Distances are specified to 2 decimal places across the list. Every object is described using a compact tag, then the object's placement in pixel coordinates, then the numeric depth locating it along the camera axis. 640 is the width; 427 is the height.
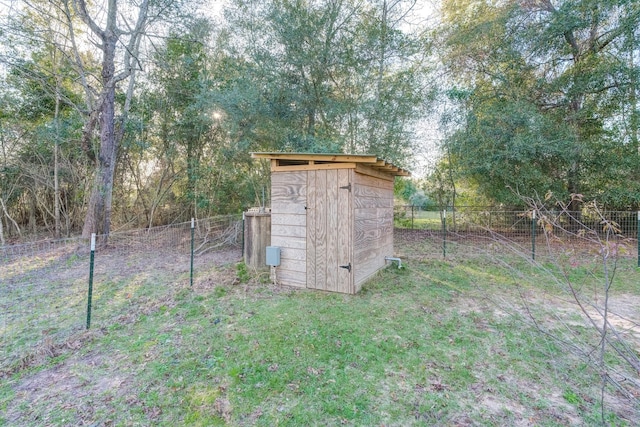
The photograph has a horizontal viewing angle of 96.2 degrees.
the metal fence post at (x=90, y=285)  2.60
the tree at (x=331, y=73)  6.44
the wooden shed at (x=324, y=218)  3.76
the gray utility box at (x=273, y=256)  4.12
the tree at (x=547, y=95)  6.48
